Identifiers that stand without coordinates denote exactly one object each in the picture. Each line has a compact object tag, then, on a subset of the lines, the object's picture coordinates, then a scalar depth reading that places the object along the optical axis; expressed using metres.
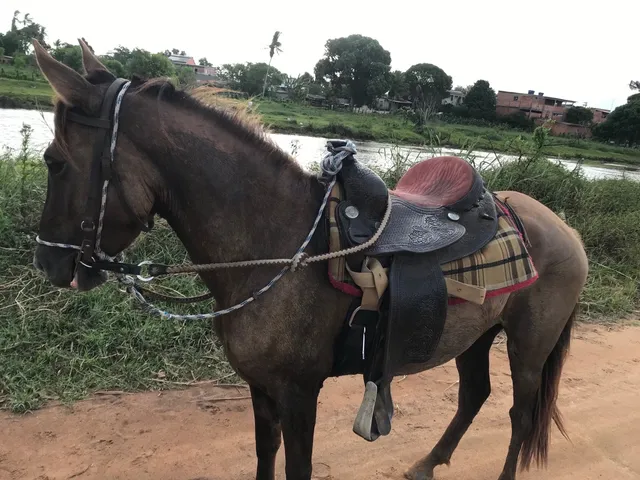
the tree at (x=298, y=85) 58.41
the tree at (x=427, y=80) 64.44
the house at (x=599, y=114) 70.65
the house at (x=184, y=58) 85.40
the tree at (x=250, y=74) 56.44
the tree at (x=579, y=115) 64.96
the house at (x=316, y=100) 60.19
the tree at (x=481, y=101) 63.78
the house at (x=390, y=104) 62.82
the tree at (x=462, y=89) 74.94
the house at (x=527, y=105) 64.93
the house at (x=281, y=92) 60.05
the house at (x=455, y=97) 71.28
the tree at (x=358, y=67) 58.94
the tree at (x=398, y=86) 61.91
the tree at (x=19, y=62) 35.75
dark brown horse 1.57
